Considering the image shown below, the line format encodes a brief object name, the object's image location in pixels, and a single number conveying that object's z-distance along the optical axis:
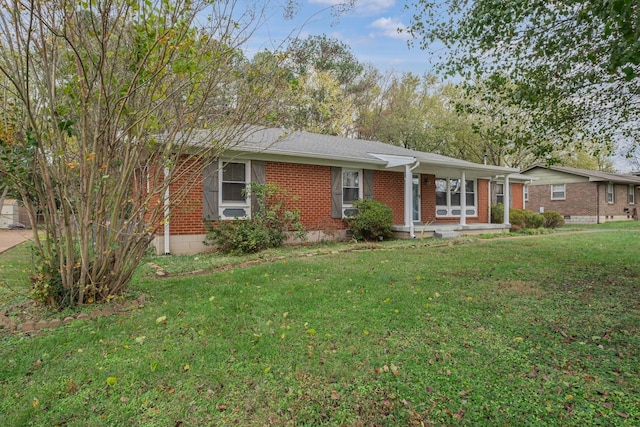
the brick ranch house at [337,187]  9.28
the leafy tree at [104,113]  3.61
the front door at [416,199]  13.61
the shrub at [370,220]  10.84
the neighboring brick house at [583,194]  22.52
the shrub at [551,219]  17.52
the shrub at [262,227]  8.94
